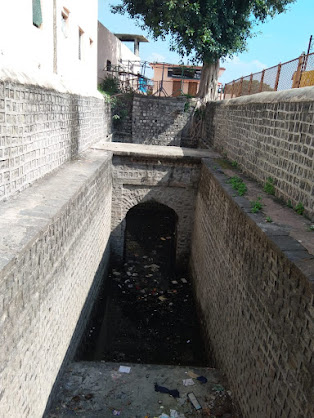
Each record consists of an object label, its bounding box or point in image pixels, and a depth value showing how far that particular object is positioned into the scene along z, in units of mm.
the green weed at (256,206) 4293
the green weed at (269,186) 5129
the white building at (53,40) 5191
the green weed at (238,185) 5262
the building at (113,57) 15482
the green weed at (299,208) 4121
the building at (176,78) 27031
